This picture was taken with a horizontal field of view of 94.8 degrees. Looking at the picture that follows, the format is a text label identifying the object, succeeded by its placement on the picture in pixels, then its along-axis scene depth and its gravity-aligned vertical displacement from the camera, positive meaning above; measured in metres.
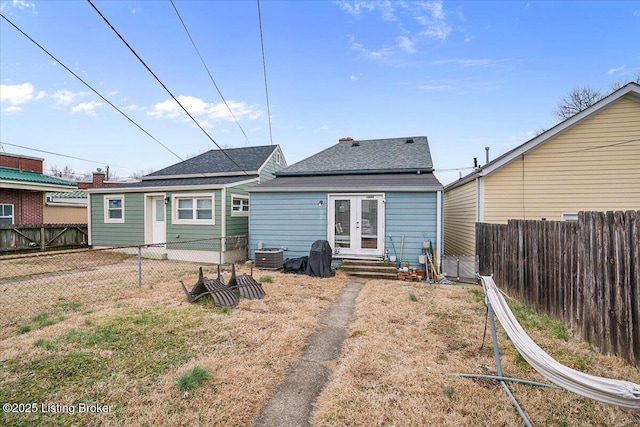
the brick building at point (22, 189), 13.43 +1.28
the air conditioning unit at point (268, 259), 9.41 -1.38
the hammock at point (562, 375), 1.90 -1.15
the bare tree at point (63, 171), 45.84 +7.29
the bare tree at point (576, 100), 19.64 +8.05
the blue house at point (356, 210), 8.93 +0.23
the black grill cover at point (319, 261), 8.72 -1.33
